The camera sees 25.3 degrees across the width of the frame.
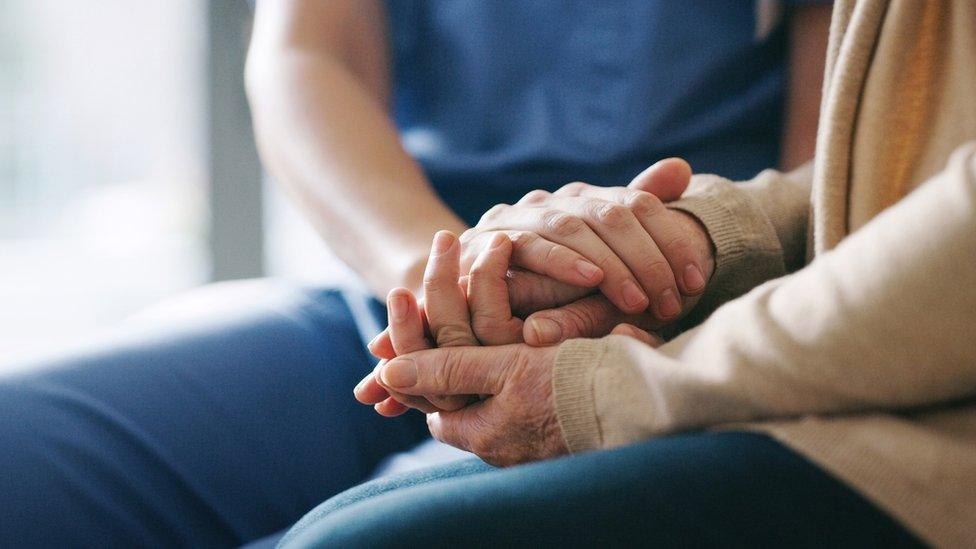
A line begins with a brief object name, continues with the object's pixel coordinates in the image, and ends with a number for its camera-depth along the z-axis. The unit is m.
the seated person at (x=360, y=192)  1.29
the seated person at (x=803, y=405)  1.01
